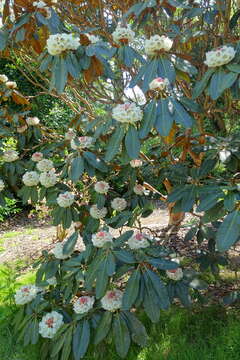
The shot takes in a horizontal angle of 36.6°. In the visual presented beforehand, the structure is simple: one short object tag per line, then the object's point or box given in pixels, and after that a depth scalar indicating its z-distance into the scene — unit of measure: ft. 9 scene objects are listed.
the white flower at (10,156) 7.16
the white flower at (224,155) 5.51
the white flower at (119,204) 6.70
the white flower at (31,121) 7.82
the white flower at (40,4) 5.36
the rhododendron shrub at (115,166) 4.51
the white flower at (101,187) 6.52
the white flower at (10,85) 7.59
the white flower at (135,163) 6.71
